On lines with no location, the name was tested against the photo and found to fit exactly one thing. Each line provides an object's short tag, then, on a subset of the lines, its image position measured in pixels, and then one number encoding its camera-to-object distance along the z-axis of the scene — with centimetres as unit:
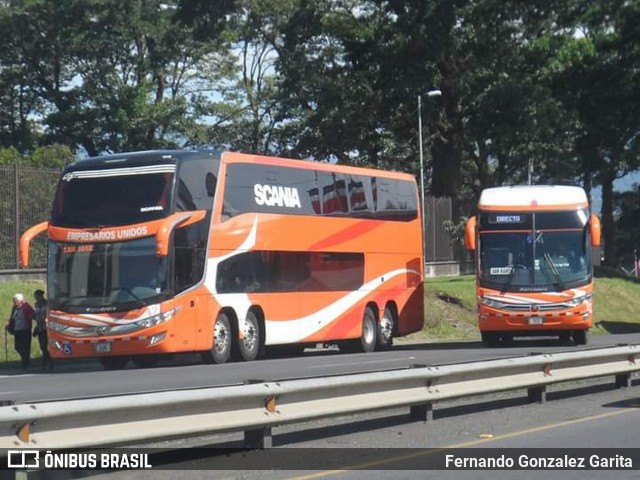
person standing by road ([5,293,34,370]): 2552
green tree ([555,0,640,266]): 4997
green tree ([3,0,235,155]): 5991
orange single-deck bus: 2831
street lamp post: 4712
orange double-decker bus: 2248
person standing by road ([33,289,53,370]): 2595
